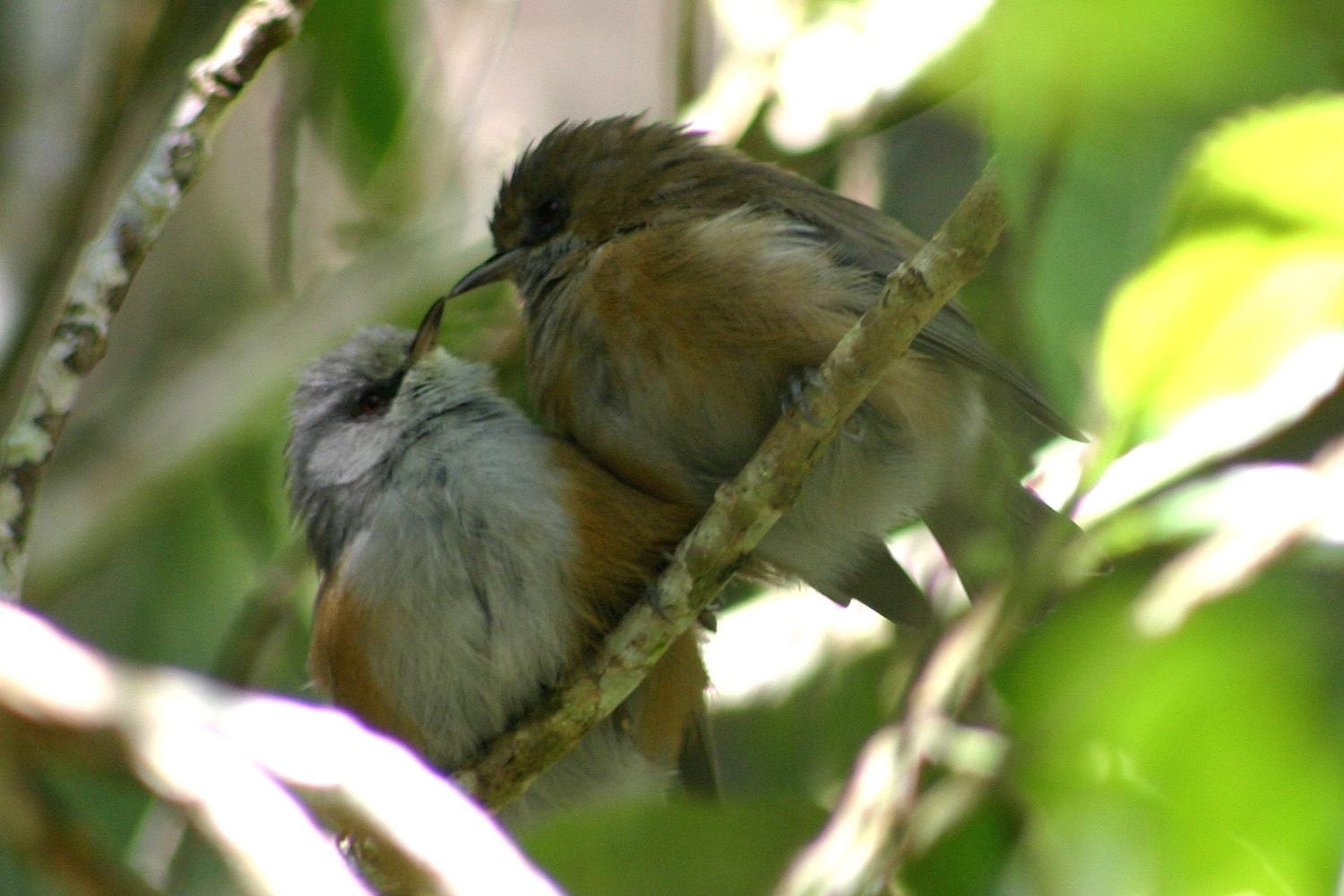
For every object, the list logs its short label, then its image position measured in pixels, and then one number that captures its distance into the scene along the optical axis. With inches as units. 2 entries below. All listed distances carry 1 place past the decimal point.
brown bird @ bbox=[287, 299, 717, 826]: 286.4
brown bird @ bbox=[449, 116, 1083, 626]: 289.4
